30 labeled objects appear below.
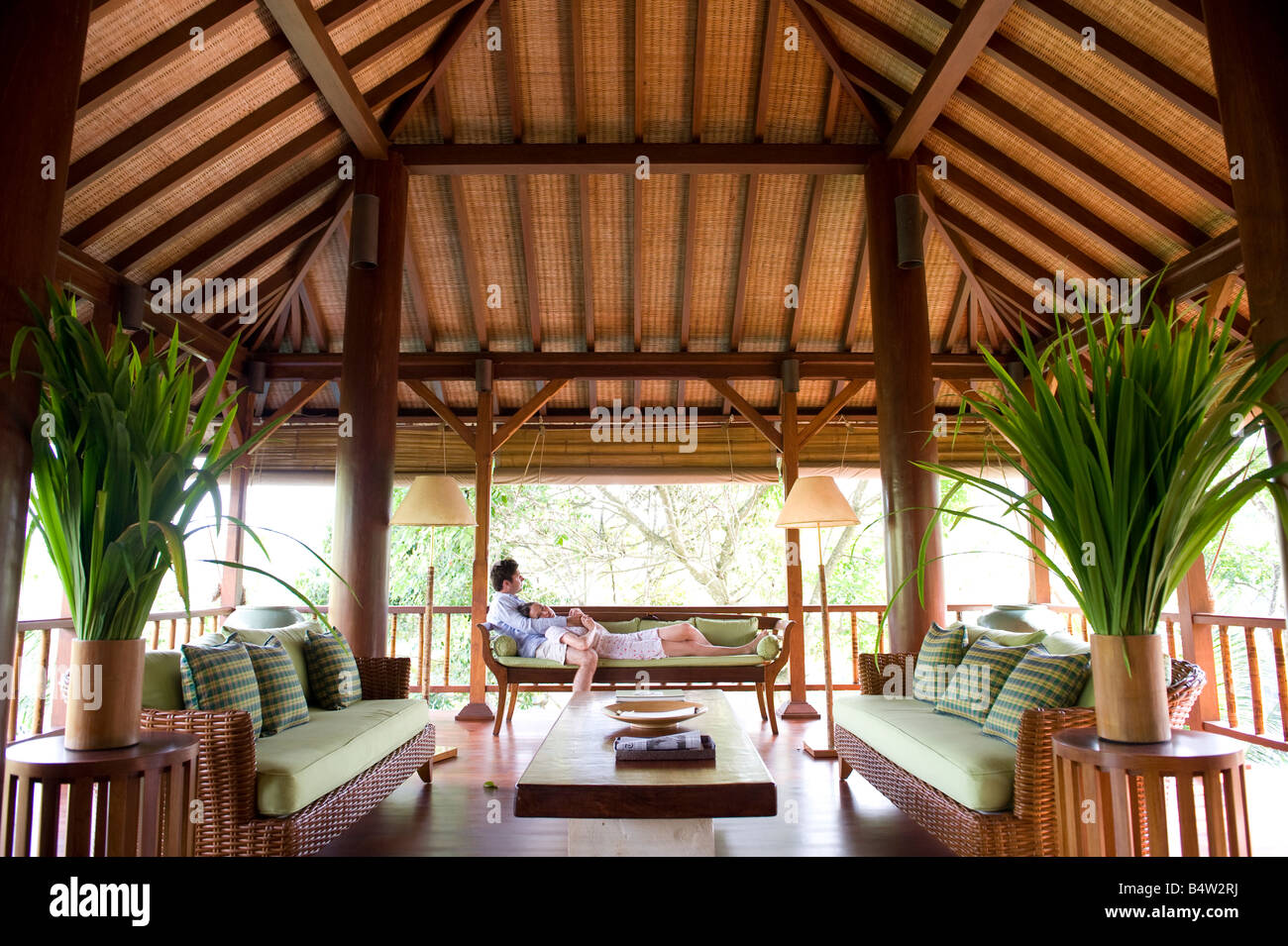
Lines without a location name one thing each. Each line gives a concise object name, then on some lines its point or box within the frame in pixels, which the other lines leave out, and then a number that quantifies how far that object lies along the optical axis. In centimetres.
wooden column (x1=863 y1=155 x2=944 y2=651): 458
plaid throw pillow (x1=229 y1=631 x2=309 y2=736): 285
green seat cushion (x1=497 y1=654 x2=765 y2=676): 534
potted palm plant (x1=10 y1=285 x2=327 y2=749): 180
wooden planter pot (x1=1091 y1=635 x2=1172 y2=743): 167
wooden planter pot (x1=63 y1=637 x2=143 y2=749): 179
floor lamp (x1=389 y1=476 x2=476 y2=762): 528
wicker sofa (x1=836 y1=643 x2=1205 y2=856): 220
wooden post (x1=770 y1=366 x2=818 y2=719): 591
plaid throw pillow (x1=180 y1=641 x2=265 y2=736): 251
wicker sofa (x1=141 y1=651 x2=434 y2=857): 225
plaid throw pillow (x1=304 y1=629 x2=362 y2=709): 345
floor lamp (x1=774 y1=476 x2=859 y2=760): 459
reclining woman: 538
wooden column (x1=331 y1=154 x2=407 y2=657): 452
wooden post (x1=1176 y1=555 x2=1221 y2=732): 528
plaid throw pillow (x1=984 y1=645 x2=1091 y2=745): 253
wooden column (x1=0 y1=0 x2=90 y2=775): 188
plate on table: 277
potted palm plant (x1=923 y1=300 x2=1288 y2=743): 159
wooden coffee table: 211
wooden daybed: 527
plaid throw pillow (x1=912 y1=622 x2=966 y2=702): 346
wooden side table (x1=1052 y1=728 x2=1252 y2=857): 156
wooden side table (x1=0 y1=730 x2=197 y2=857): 166
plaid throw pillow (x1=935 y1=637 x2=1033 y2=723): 296
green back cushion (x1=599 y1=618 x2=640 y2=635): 604
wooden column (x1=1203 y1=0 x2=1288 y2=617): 197
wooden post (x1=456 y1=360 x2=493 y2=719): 597
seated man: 517
